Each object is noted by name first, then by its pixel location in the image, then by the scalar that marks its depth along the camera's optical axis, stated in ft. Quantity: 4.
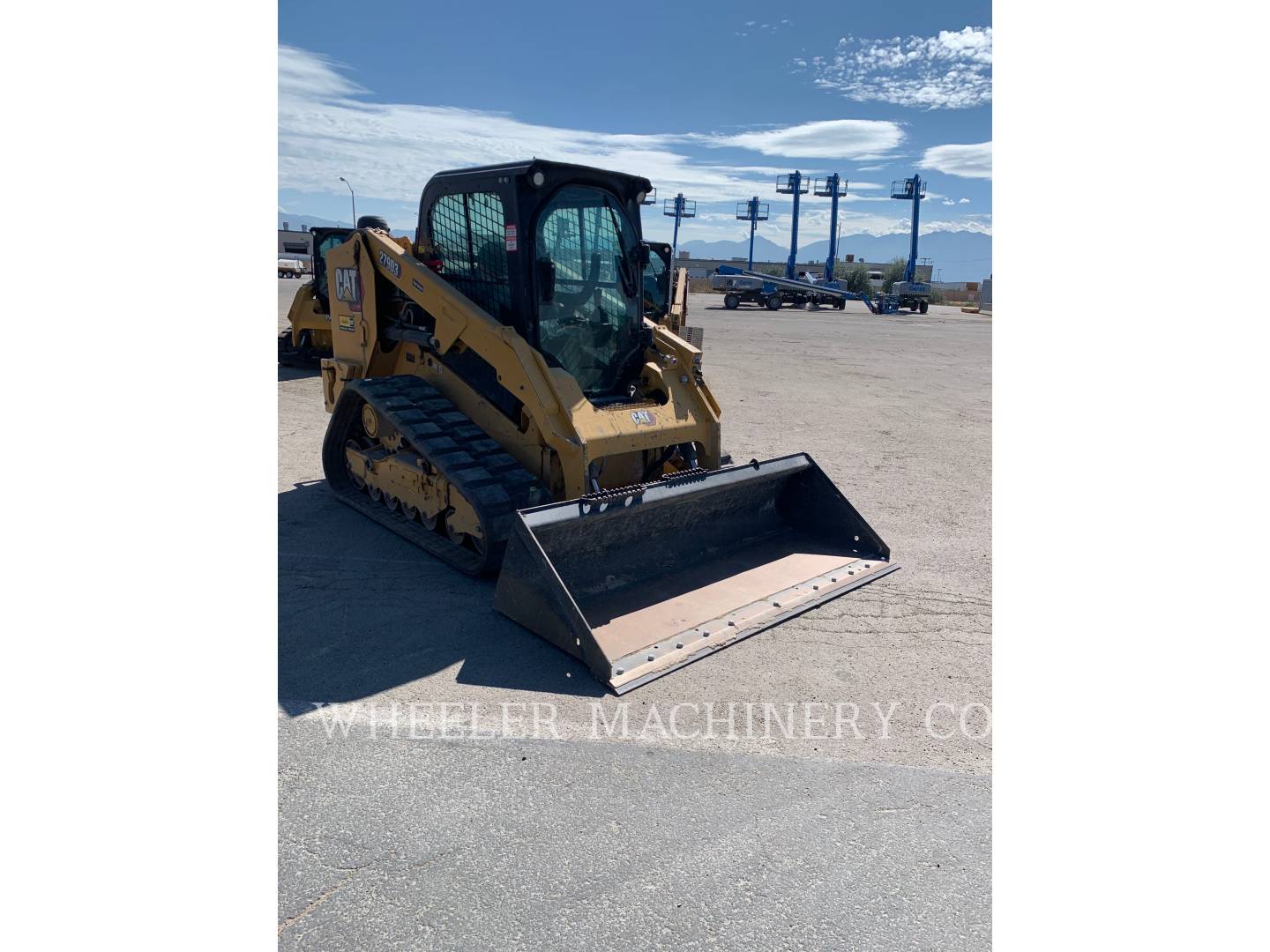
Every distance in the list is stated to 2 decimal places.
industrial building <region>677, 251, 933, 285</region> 210.18
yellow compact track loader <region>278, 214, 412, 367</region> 43.37
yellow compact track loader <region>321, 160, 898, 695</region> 15.51
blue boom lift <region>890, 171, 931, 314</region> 134.82
